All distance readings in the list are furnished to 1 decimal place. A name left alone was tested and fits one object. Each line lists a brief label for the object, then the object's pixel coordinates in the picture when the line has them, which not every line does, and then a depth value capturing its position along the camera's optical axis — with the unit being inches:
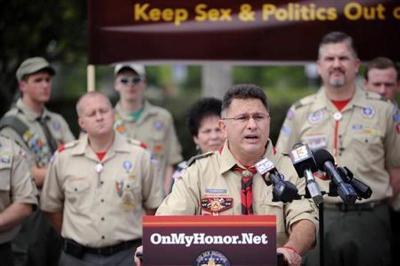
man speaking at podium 423.7
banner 633.6
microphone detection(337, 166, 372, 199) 382.9
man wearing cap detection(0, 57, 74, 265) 654.5
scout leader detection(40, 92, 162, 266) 568.7
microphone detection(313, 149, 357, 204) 367.6
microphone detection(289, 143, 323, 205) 378.9
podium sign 366.9
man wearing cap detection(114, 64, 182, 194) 709.3
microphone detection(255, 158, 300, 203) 369.4
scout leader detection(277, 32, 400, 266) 562.6
